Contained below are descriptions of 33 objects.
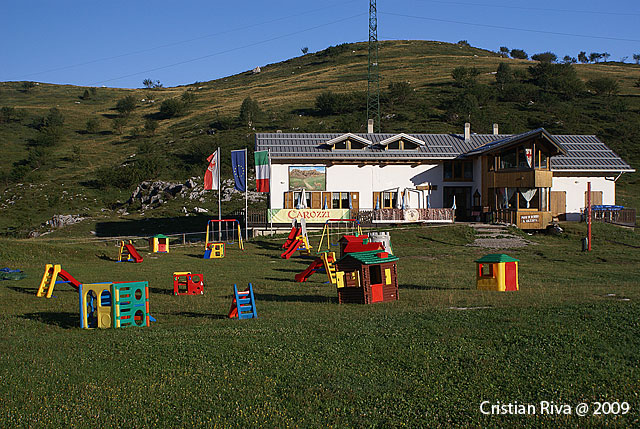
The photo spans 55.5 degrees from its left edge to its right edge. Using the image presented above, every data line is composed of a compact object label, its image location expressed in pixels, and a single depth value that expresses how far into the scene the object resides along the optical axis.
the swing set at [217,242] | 30.55
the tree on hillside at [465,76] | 96.75
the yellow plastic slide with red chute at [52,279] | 17.95
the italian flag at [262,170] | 38.66
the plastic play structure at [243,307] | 13.69
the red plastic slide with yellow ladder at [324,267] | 20.02
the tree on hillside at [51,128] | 85.88
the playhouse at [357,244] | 21.48
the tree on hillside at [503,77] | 99.96
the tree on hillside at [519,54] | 171.88
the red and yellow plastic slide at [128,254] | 28.14
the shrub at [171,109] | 104.62
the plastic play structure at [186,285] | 18.02
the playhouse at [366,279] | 15.53
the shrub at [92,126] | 96.69
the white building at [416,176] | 41.25
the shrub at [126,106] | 108.08
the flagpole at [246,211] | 37.84
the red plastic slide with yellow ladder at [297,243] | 30.33
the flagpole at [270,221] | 39.75
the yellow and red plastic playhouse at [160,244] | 32.50
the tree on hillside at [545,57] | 152.44
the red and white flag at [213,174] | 38.81
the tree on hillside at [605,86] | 94.00
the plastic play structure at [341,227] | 37.72
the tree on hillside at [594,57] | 161.88
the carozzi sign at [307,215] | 39.97
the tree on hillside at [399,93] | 92.38
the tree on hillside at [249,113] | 86.44
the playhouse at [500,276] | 17.30
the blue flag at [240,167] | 38.19
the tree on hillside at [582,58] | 163.75
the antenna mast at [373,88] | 71.00
